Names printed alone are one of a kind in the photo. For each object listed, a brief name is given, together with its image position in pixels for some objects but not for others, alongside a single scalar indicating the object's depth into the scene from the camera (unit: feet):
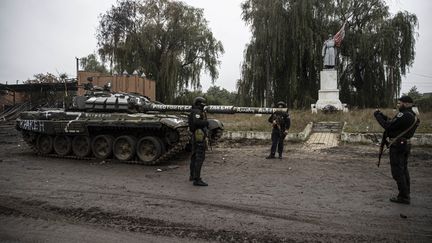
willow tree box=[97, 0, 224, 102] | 92.02
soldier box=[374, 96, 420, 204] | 20.49
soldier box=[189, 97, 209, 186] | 25.11
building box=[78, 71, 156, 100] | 73.92
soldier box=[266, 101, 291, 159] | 36.41
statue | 69.92
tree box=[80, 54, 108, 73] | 182.05
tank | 34.14
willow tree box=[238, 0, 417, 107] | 74.54
